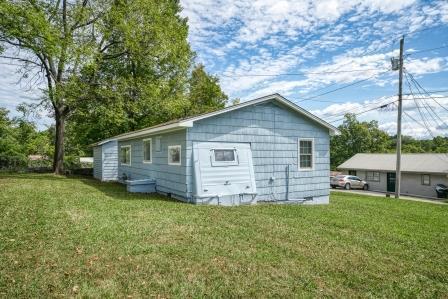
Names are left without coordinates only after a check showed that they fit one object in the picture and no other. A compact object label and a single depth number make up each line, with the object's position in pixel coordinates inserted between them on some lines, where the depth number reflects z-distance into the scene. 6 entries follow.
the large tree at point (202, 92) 34.22
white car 33.41
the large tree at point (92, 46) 18.25
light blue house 11.18
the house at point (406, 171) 30.16
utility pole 20.59
